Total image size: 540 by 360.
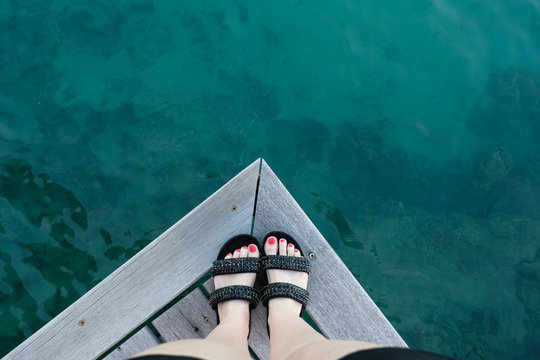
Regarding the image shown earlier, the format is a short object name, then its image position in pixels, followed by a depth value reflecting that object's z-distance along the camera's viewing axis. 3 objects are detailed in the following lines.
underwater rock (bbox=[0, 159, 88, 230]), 2.13
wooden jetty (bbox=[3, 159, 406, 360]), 1.51
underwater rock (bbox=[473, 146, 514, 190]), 2.36
